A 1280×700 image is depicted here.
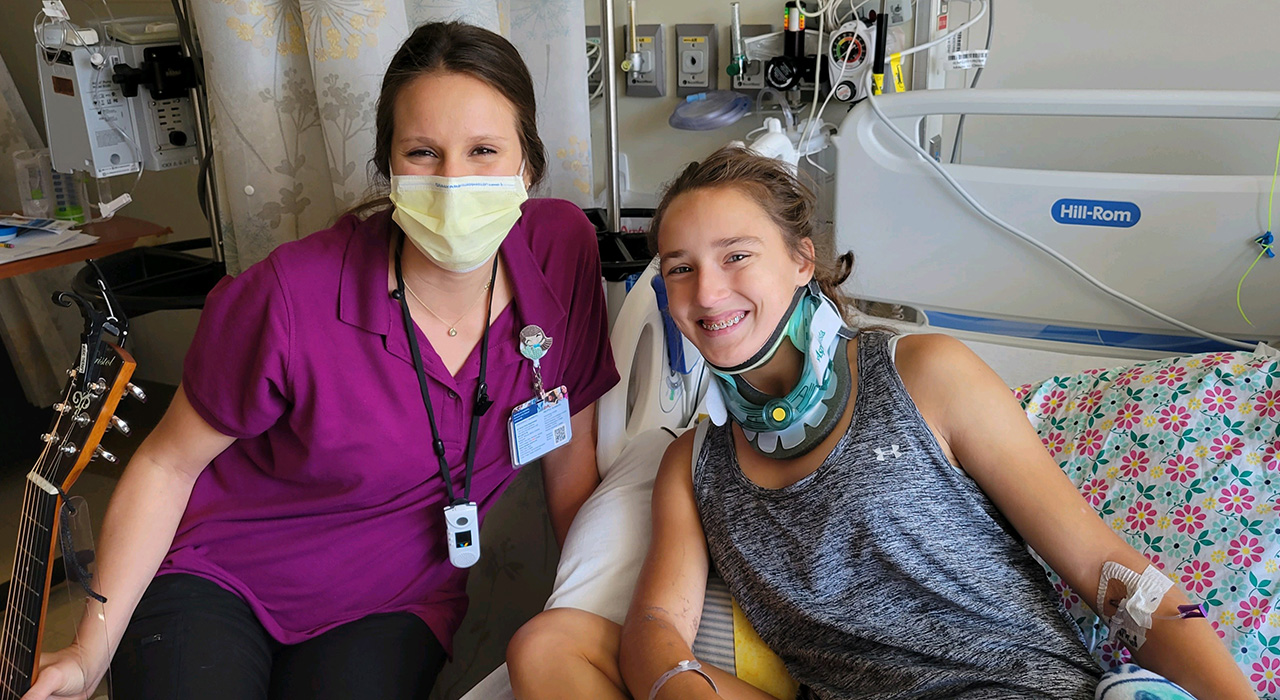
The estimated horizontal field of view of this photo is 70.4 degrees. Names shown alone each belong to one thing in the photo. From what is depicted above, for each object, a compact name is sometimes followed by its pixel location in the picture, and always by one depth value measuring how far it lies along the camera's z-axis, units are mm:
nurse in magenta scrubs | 1318
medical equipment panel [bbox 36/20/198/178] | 2111
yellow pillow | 1278
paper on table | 2283
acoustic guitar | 973
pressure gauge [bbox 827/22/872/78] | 2471
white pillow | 1342
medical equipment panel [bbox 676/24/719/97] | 2807
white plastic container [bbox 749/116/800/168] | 1905
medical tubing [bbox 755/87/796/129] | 2707
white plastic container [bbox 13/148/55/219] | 2764
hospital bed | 1639
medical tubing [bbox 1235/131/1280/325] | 1577
